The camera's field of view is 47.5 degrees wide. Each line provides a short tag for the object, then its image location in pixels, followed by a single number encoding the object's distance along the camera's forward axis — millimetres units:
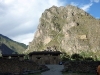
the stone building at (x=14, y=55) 36957
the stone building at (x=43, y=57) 35653
